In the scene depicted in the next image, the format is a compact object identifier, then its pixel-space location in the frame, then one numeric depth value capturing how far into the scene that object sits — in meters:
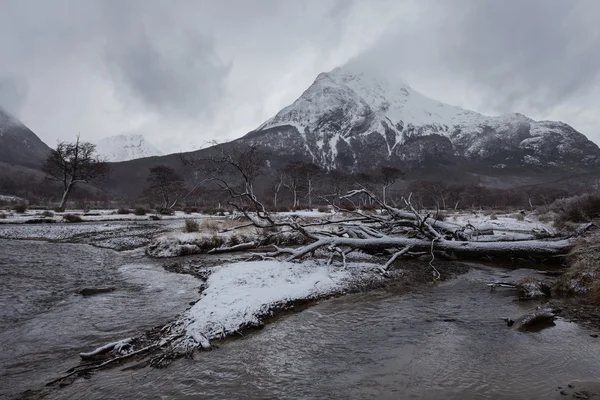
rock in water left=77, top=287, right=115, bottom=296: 7.58
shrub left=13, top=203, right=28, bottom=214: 32.85
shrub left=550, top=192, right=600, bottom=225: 20.81
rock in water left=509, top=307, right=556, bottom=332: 5.50
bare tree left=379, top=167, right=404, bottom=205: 79.06
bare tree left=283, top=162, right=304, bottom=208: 76.38
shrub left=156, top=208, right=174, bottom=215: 39.17
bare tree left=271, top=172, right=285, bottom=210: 73.89
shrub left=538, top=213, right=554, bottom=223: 26.72
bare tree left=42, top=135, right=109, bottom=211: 42.25
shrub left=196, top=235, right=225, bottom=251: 14.66
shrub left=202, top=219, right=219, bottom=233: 16.83
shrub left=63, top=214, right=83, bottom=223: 27.51
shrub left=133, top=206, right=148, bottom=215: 36.46
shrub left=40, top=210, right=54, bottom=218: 28.33
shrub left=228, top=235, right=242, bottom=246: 15.57
